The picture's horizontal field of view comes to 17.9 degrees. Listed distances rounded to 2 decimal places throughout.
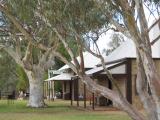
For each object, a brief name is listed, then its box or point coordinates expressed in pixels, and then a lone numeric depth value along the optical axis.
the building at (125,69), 34.81
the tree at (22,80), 68.65
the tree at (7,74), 63.44
